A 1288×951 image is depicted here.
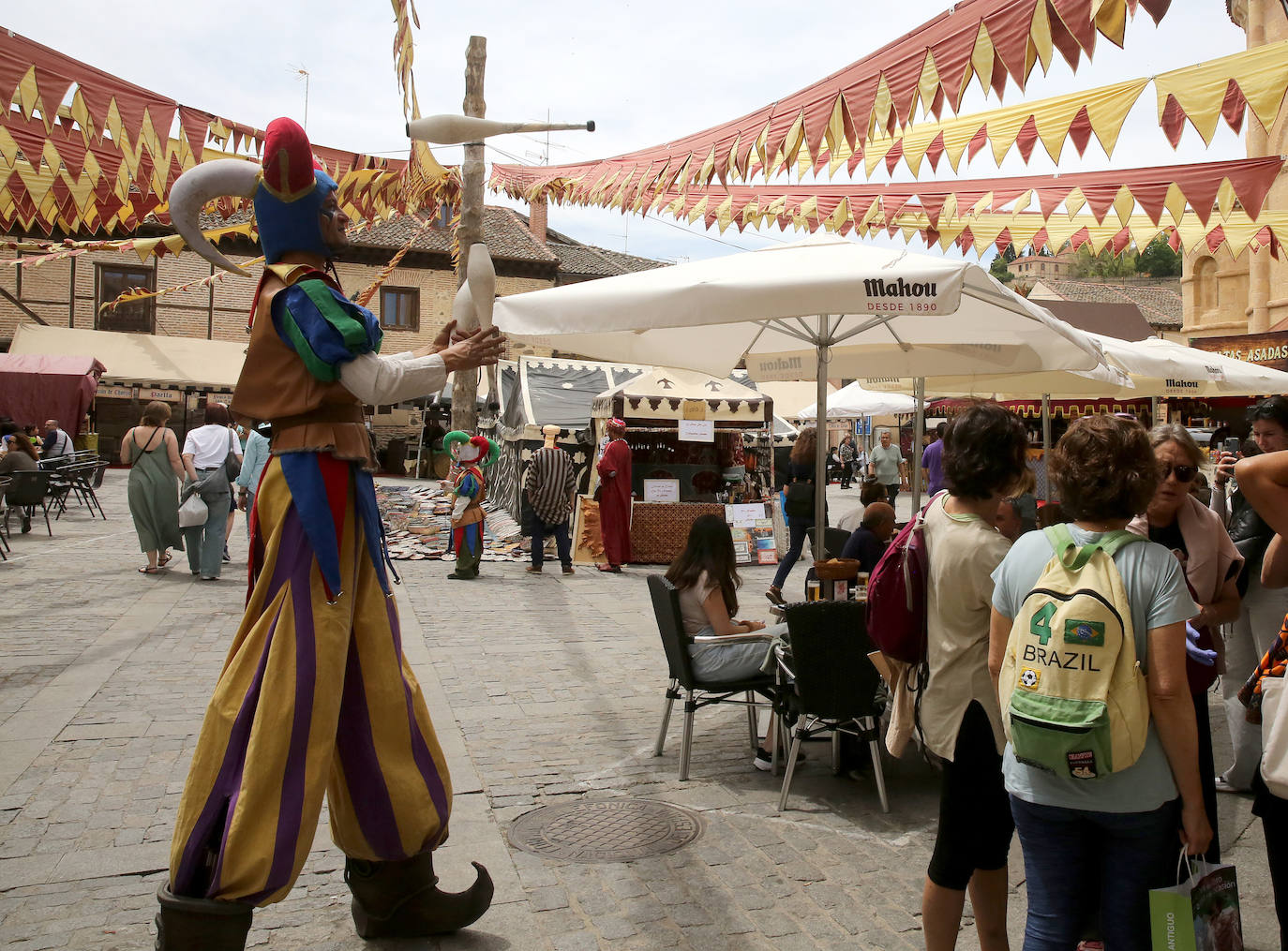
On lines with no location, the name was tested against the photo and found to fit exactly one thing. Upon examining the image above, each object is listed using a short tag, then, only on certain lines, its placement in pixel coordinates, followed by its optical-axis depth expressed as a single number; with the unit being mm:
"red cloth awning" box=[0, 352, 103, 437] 24062
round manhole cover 3695
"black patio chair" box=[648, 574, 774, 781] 4500
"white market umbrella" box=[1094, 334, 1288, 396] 8148
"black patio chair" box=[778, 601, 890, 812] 4070
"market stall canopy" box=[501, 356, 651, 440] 15547
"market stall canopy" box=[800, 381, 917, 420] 17469
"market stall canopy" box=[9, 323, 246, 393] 28297
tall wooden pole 12578
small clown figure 11289
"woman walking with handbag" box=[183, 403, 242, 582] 10234
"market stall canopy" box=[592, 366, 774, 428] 13422
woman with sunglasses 3391
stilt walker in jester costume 2508
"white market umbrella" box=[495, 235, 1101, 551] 4145
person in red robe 12395
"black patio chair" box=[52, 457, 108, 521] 16117
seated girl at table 4770
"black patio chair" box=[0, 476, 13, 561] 11666
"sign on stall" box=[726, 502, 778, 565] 12984
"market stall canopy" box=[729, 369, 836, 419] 27156
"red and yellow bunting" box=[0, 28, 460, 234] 5117
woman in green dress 10312
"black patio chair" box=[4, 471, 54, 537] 13008
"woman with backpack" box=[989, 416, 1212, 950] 2084
